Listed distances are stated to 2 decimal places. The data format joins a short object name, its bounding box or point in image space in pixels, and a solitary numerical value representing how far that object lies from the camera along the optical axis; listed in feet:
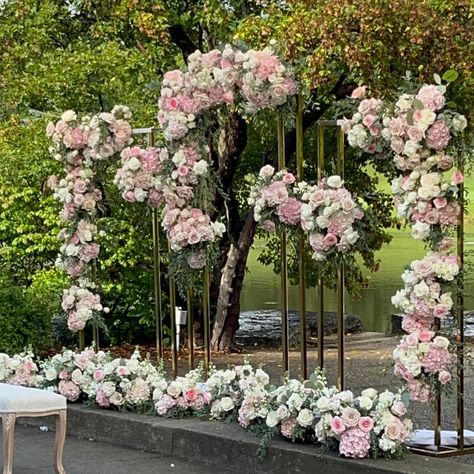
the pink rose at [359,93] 23.41
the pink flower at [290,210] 24.02
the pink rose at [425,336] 21.33
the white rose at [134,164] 26.78
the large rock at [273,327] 50.72
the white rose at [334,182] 22.92
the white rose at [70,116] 28.55
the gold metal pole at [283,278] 25.01
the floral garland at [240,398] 21.36
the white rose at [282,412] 22.48
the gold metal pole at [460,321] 21.61
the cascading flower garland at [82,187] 28.45
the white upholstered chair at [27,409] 21.72
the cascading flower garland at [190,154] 25.64
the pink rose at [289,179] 24.23
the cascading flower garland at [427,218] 21.27
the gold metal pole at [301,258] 24.62
